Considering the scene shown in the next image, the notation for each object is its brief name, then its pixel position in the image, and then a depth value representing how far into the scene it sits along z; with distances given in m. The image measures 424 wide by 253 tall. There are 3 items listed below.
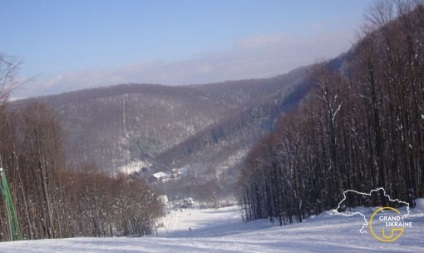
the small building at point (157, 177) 164.62
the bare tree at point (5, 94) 18.05
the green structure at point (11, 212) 24.47
